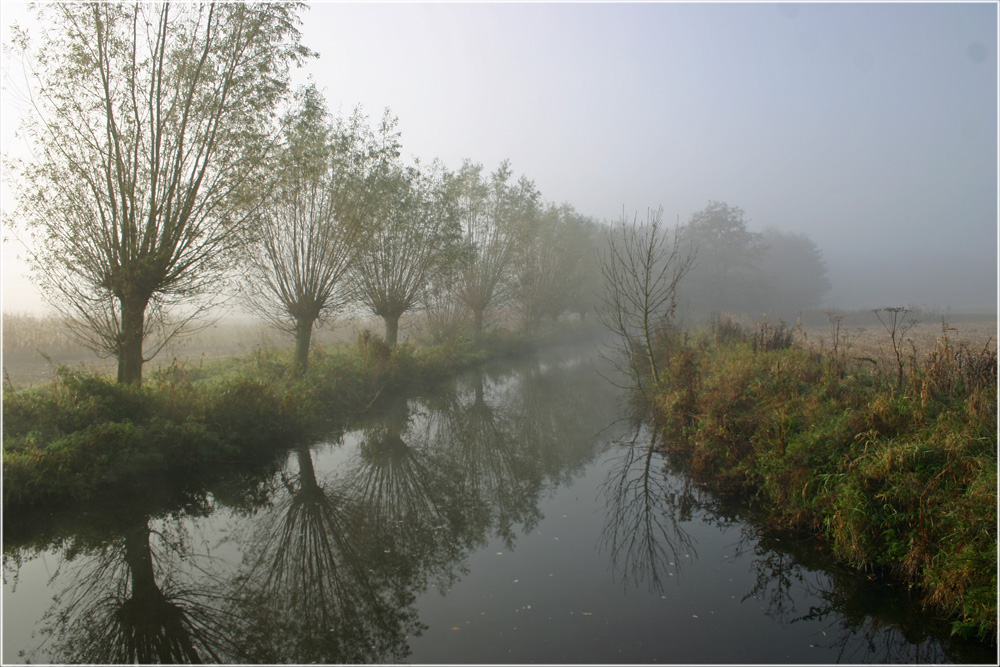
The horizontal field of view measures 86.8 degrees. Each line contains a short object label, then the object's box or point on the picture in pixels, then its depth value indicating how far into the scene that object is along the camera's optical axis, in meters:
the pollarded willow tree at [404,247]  17.31
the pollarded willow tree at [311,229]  12.90
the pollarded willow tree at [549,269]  30.53
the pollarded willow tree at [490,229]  26.36
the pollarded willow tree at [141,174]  8.57
